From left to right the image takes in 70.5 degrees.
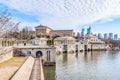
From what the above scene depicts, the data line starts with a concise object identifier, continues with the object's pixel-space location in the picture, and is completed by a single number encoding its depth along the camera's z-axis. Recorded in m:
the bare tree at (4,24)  15.87
